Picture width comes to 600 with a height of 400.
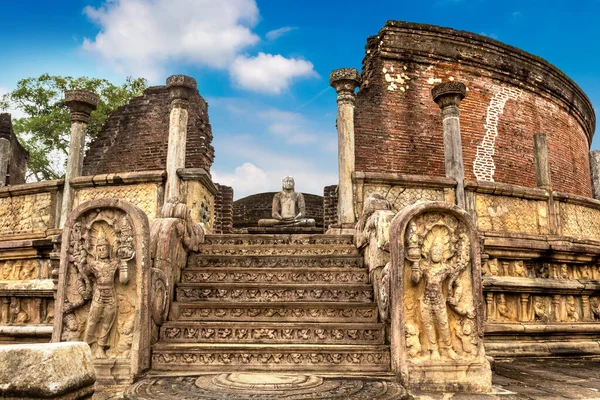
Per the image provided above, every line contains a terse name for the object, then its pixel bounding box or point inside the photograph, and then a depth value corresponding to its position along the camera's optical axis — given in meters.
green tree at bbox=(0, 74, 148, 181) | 22.47
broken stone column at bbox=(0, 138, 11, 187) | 10.66
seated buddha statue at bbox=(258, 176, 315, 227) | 11.64
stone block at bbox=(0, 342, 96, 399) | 2.01
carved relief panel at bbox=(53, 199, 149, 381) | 3.88
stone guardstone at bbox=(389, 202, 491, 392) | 3.66
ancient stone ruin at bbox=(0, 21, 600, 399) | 3.79
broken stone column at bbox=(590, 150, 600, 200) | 12.05
